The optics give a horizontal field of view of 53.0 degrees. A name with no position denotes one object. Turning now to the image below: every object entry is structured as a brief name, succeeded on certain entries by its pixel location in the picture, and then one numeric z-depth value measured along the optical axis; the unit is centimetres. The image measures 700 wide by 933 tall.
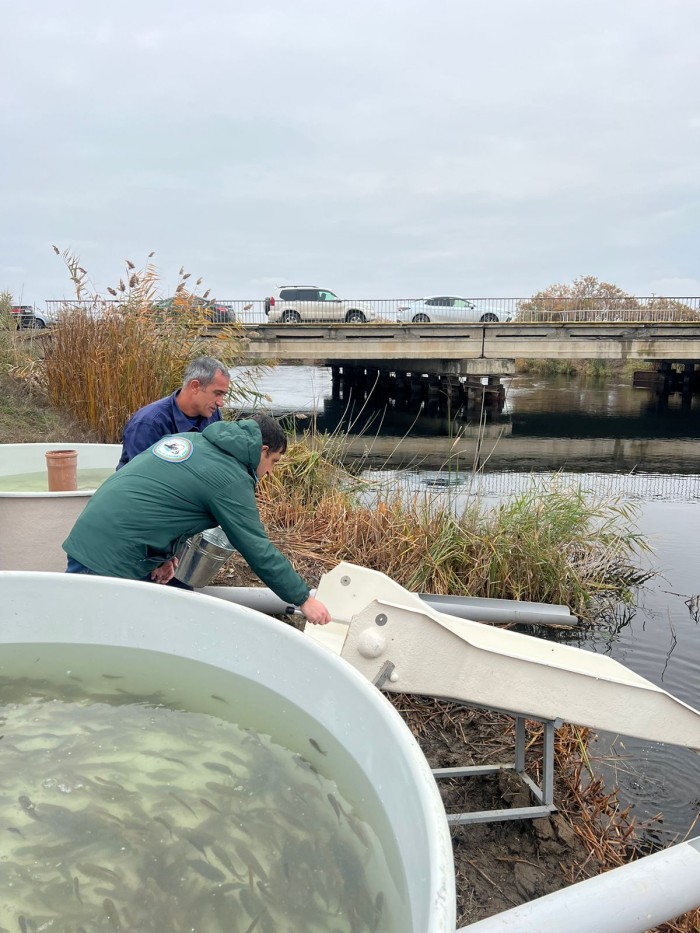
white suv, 2836
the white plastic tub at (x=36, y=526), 394
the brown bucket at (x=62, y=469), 442
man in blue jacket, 380
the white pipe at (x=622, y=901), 133
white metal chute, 228
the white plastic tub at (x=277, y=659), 110
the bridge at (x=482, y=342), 2238
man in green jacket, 271
